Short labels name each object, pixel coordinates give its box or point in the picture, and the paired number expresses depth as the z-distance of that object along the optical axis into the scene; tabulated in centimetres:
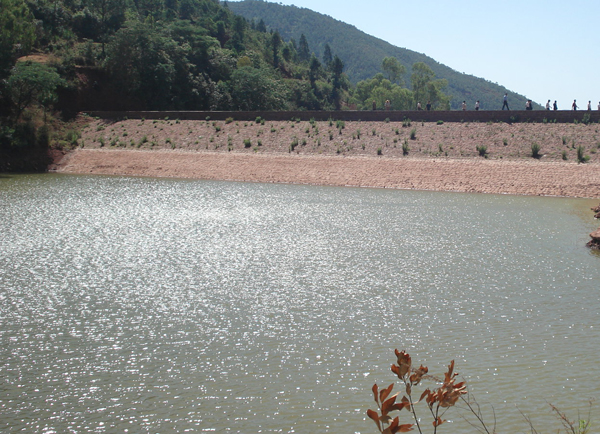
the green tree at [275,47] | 12856
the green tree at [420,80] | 12238
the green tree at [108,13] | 7675
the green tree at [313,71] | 13590
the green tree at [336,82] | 13858
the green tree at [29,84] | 4741
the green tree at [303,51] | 18932
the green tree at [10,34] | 4784
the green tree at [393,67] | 14225
